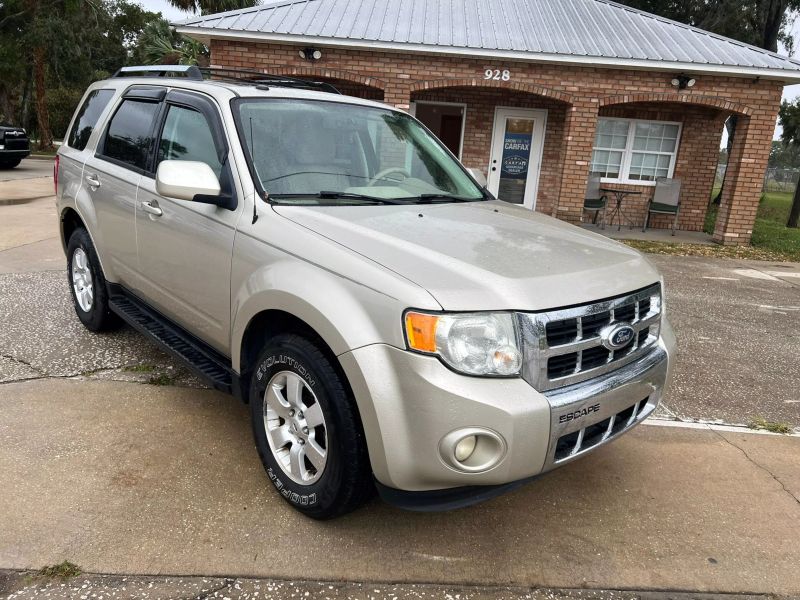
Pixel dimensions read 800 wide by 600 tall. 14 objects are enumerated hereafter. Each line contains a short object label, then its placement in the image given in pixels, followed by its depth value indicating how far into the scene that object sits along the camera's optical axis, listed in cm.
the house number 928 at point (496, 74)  1131
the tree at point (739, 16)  2130
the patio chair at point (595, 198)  1298
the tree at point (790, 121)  2416
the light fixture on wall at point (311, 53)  1105
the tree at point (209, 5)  2283
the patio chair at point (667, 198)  1275
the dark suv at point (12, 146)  1773
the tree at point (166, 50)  1761
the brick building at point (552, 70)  1102
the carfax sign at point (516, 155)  1365
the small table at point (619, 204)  1292
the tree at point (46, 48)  2559
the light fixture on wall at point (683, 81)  1131
